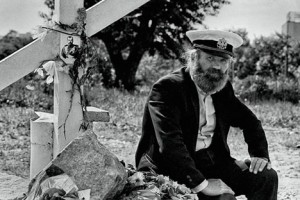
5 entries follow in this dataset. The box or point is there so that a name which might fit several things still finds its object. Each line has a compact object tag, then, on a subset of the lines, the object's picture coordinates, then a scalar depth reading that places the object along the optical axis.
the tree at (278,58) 27.03
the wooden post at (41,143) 3.07
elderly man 2.91
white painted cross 2.85
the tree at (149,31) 21.98
